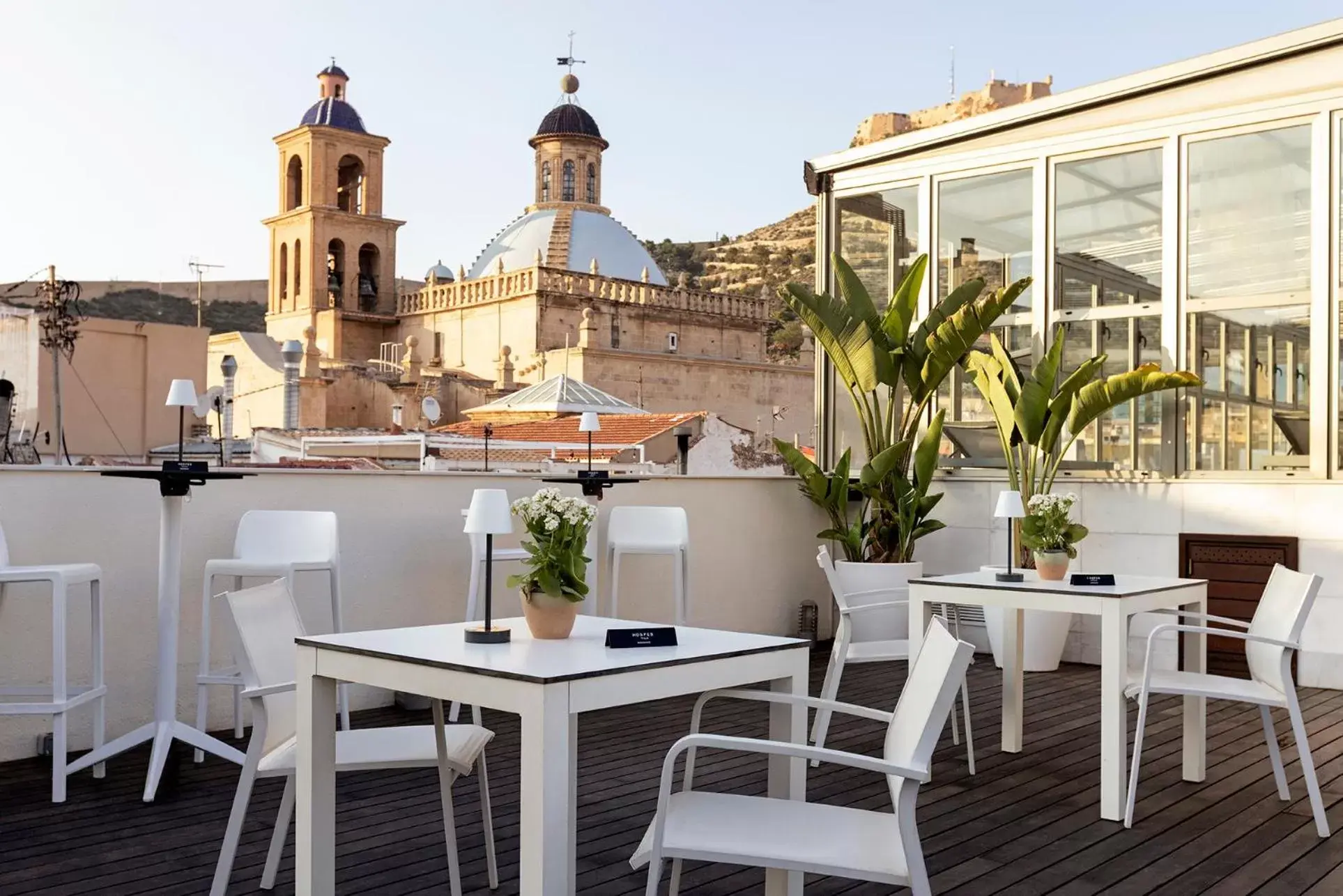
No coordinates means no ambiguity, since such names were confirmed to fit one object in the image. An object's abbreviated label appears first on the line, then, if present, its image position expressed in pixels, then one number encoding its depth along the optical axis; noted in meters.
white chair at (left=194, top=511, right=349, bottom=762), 5.49
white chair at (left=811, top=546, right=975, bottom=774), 5.30
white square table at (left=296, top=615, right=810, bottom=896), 2.59
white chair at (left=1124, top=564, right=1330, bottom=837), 4.31
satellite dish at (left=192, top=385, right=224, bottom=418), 6.91
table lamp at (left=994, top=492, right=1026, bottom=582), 5.21
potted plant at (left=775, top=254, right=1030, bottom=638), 7.95
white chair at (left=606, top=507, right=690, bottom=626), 6.83
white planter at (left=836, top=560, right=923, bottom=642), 7.68
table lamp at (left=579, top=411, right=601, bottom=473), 8.31
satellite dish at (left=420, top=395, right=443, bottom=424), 26.16
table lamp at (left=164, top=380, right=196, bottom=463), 4.87
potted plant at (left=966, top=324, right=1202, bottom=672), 7.55
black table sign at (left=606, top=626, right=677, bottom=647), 3.12
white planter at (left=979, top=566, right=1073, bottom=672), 7.78
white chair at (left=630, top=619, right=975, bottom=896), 2.55
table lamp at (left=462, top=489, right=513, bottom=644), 3.20
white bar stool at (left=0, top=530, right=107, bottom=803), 4.57
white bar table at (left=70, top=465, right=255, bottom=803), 4.85
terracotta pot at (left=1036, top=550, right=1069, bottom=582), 5.21
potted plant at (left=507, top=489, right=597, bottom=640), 3.27
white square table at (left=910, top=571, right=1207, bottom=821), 4.53
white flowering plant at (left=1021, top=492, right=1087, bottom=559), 5.25
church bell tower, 41.09
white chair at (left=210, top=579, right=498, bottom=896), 3.29
